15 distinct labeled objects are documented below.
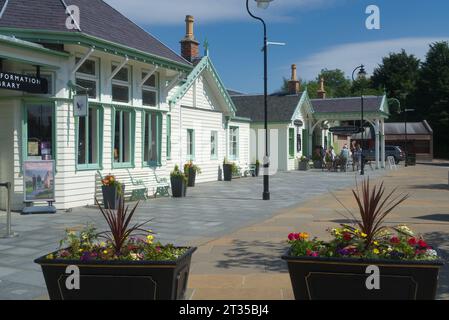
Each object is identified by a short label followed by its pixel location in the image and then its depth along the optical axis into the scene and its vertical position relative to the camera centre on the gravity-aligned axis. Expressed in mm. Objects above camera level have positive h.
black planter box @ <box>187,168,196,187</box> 21031 -577
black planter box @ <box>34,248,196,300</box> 4285 -960
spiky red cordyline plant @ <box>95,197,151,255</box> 4566 -585
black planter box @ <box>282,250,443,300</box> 4082 -935
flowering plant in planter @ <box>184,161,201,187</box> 20969 -377
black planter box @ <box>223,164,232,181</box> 24188 -439
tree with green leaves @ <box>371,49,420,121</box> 73812 +12596
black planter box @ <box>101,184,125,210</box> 13180 -808
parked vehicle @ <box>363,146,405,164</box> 48259 +835
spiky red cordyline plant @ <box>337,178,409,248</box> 4445 -473
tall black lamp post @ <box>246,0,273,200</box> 15781 +3134
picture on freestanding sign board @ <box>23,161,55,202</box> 12148 -400
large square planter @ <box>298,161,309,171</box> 34509 -249
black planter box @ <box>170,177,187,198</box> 16562 -770
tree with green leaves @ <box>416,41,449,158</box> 61656 +8495
